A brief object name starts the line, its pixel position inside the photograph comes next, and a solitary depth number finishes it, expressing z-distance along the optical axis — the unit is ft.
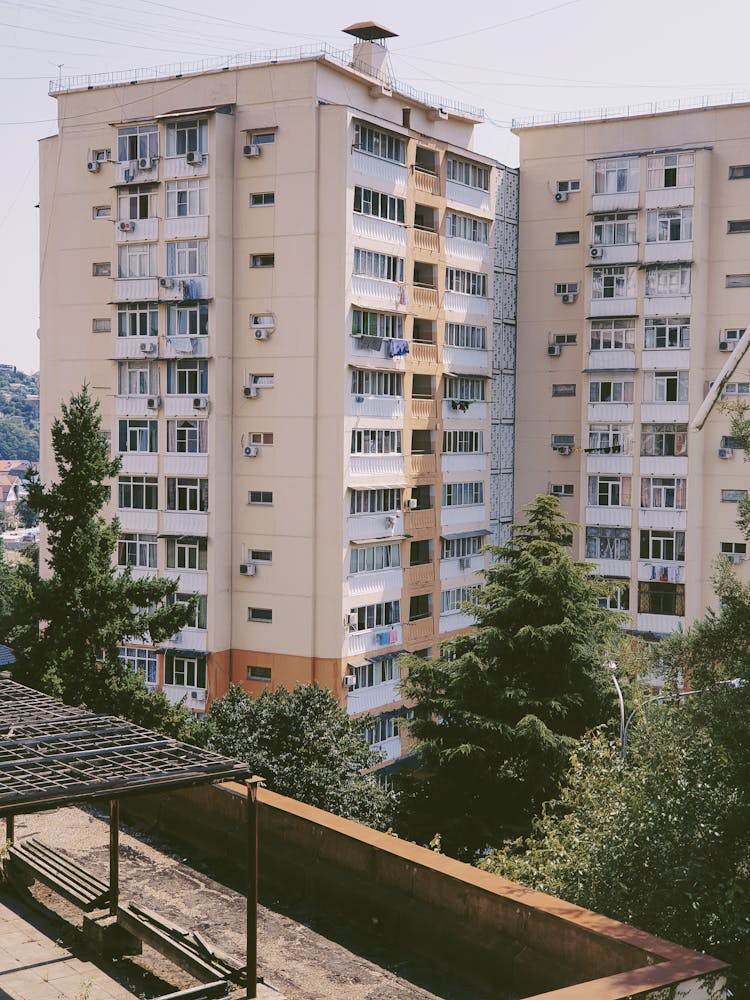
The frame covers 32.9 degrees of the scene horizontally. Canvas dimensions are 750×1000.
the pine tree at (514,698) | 81.92
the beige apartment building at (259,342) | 131.75
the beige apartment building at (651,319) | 149.28
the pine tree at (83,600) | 90.22
